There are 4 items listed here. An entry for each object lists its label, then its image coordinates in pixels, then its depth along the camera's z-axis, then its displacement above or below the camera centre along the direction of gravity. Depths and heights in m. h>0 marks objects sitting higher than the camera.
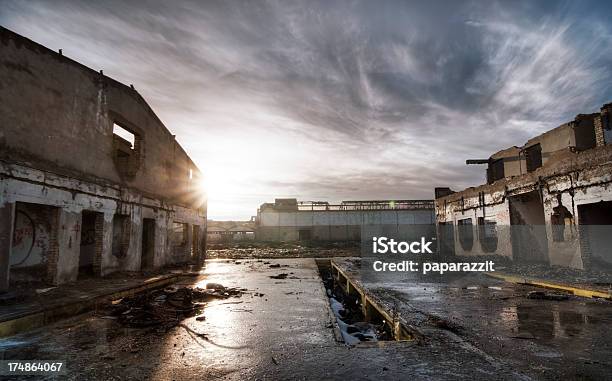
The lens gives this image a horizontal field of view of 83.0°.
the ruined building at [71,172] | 8.23 +1.82
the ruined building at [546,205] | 11.61 +0.98
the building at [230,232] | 39.16 -0.06
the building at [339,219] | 37.84 +1.26
